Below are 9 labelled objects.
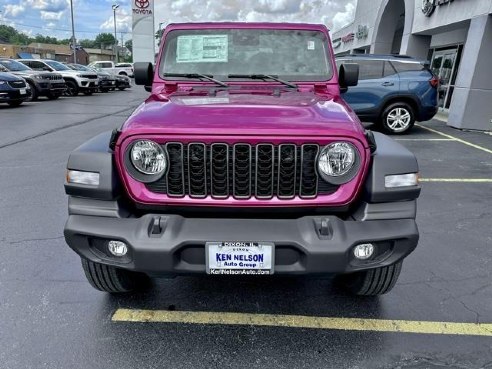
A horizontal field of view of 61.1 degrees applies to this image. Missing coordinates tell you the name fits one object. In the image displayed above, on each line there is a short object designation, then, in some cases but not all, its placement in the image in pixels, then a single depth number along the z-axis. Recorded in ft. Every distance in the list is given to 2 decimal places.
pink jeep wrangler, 7.36
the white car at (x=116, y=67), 112.27
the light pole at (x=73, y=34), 130.62
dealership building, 35.24
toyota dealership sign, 117.39
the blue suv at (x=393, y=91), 31.45
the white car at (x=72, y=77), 62.59
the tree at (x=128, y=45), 398.33
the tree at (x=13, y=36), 368.40
